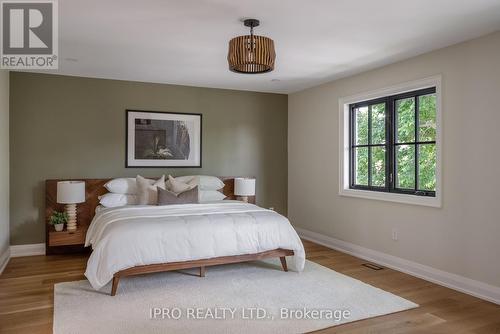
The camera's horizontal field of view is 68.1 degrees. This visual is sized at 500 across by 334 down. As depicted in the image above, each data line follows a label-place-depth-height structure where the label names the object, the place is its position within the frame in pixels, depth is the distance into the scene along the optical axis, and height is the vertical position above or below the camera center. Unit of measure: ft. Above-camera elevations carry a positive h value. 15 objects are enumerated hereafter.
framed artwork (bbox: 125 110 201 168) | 17.24 +1.25
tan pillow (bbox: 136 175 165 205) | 15.29 -1.12
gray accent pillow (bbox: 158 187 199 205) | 14.85 -1.29
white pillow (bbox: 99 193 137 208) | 15.25 -1.45
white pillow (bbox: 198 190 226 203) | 16.63 -1.39
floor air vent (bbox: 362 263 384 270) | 13.82 -3.80
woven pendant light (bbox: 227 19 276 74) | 9.06 +2.80
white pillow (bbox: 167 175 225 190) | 16.84 -0.73
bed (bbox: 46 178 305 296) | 10.71 -2.35
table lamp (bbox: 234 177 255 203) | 17.81 -1.04
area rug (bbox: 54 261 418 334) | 8.89 -3.81
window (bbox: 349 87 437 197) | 12.99 +0.89
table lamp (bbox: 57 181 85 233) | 14.79 -1.25
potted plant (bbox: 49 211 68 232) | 15.10 -2.27
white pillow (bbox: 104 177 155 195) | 15.66 -0.89
